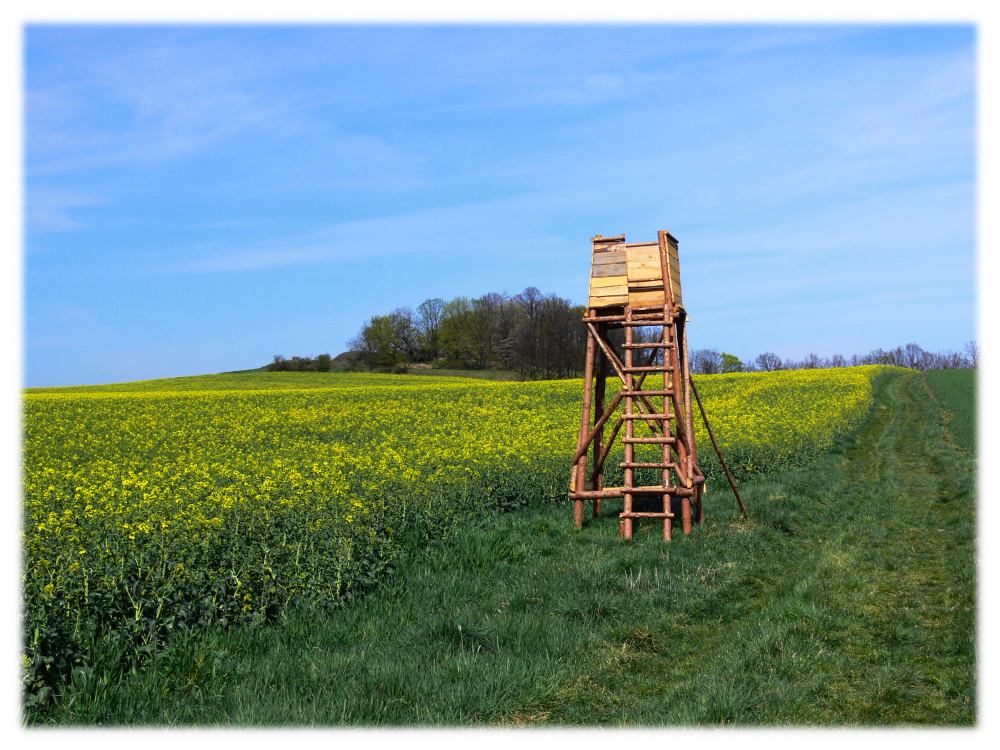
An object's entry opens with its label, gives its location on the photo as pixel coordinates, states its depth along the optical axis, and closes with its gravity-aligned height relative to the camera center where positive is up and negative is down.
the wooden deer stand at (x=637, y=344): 12.38 +0.63
